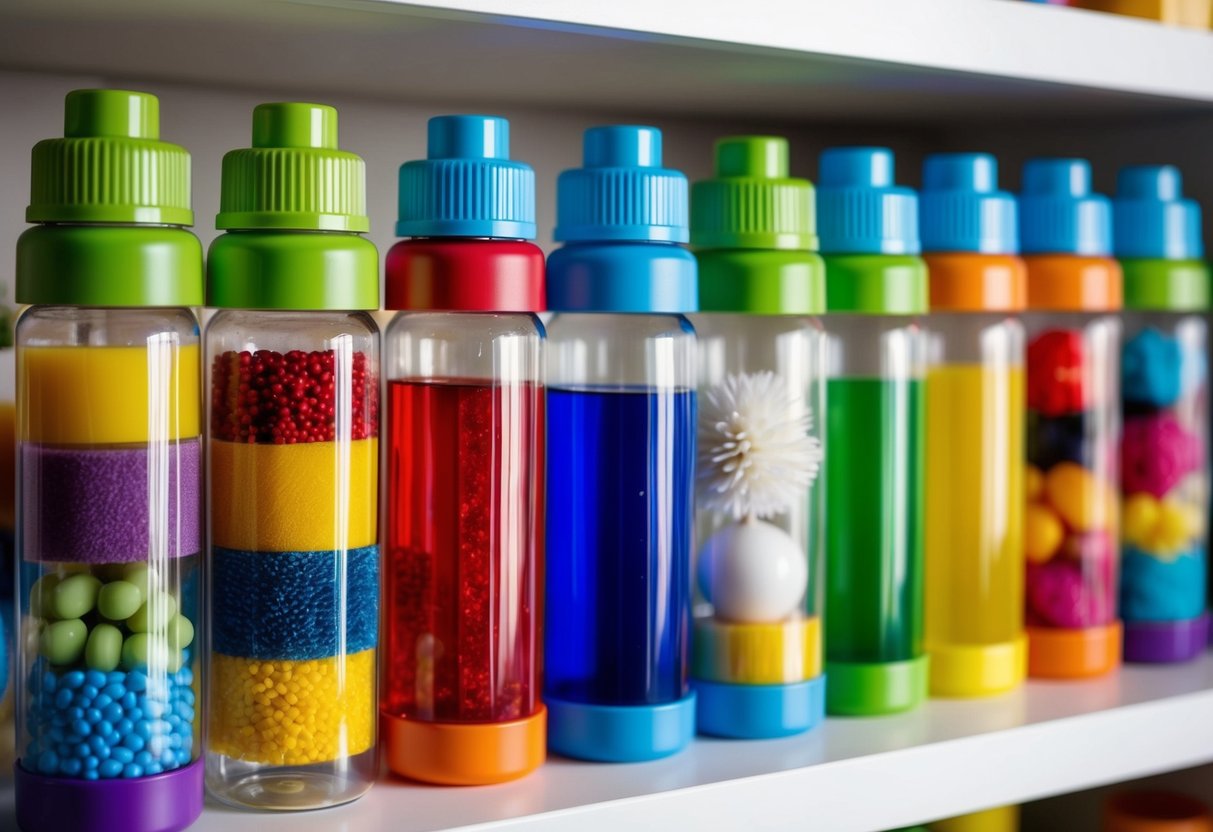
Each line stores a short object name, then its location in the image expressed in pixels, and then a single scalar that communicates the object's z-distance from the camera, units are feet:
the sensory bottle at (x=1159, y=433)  2.69
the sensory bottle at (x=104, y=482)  1.70
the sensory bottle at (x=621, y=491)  2.05
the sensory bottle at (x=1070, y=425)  2.57
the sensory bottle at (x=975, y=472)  2.48
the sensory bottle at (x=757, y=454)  2.17
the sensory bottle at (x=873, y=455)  2.32
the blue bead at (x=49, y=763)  1.72
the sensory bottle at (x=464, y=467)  1.93
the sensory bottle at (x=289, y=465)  1.80
